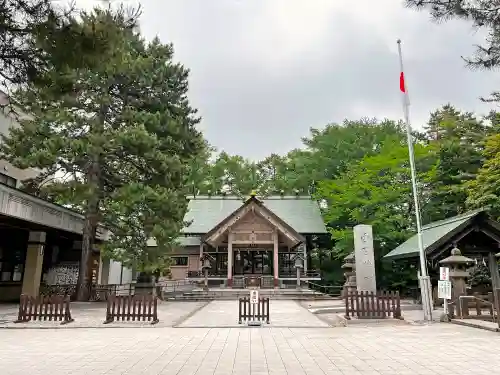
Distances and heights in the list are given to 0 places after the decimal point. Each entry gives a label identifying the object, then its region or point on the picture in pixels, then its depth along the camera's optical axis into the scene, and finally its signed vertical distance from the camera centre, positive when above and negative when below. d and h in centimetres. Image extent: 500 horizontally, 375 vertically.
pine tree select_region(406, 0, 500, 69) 672 +439
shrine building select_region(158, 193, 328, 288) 2759 +206
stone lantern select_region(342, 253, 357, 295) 1811 -20
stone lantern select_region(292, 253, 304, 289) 2674 +52
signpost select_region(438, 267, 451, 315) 1244 -45
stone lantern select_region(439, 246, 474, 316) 1318 -7
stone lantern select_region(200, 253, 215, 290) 2595 +45
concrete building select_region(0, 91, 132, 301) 1496 +135
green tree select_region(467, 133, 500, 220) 2011 +447
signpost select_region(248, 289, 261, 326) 1226 -92
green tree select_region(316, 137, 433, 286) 2470 +462
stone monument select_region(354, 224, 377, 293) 1498 +42
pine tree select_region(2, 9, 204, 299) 1692 +515
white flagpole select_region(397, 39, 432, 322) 1275 +52
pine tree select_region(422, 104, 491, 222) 2580 +685
